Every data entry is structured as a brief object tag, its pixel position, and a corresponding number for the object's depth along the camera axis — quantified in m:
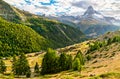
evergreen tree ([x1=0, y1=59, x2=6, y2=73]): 80.08
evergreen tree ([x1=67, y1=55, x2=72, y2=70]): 72.62
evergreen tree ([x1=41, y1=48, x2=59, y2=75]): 71.44
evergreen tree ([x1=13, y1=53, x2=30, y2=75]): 73.67
